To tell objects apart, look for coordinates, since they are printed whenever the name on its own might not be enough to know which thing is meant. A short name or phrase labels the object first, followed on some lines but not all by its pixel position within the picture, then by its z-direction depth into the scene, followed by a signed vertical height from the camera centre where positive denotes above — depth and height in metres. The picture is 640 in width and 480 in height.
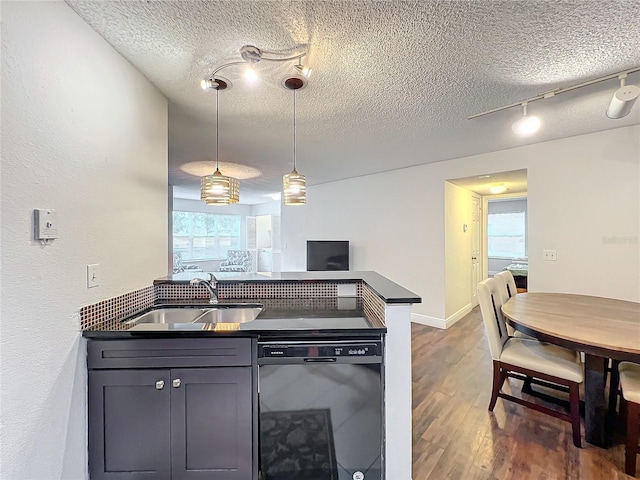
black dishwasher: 1.45 -0.86
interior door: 5.15 -0.08
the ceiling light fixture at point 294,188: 2.22 +0.39
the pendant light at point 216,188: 2.08 +0.37
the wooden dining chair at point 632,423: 1.60 -1.05
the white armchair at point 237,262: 9.16 -0.78
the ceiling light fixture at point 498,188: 4.52 +0.81
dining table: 1.60 -0.58
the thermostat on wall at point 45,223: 1.18 +0.07
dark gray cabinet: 1.43 -0.87
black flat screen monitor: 5.33 -0.32
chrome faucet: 2.05 -0.34
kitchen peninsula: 1.44 -0.50
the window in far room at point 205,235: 8.45 +0.11
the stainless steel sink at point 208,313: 1.91 -0.51
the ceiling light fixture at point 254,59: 1.62 +1.07
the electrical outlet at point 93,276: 1.46 -0.19
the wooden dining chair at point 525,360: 1.87 -0.87
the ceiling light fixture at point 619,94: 1.73 +0.88
